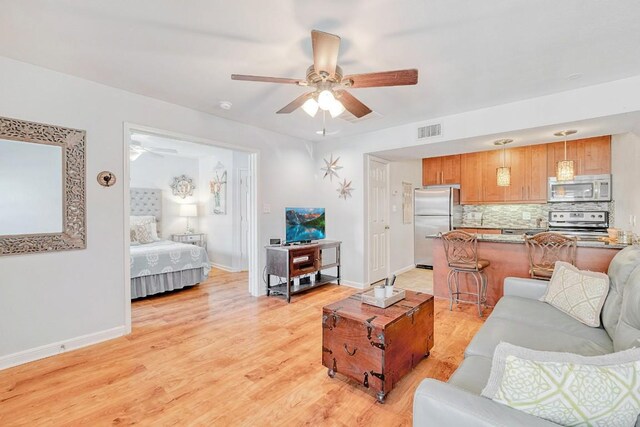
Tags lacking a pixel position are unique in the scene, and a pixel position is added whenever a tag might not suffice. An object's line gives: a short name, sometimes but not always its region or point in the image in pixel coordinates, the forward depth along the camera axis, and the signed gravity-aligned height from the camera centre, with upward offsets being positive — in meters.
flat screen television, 4.38 -0.18
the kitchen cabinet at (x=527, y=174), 4.94 +0.63
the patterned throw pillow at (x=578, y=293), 1.97 -0.58
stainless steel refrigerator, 5.71 -0.07
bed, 4.04 -0.79
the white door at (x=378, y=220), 4.82 -0.15
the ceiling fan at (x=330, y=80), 1.78 +0.89
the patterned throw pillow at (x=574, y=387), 0.85 -0.52
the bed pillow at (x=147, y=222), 5.40 -0.17
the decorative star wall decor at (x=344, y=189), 4.73 +0.36
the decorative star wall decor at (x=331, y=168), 4.87 +0.73
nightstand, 6.34 -0.56
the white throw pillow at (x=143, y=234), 5.16 -0.37
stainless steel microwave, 4.39 +0.33
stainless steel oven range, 4.46 -0.18
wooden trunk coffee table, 1.88 -0.87
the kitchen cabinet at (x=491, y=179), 5.33 +0.59
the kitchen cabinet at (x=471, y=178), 5.54 +0.64
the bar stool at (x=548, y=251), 2.97 -0.42
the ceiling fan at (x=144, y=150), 5.20 +1.23
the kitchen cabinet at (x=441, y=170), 5.79 +0.83
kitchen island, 3.13 -0.59
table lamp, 6.41 +0.06
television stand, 3.98 -0.74
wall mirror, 2.38 +0.22
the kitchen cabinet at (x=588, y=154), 4.44 +0.87
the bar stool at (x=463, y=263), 3.45 -0.61
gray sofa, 0.95 -0.71
